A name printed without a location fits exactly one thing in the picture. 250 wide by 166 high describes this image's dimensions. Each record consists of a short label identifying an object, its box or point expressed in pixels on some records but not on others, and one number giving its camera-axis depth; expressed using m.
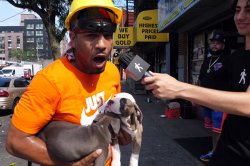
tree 10.89
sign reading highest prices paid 9.28
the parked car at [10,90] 8.00
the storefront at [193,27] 4.99
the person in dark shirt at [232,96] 1.10
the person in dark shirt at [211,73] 3.45
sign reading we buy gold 12.10
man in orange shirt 1.20
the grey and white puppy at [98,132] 1.17
